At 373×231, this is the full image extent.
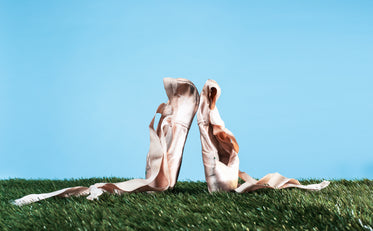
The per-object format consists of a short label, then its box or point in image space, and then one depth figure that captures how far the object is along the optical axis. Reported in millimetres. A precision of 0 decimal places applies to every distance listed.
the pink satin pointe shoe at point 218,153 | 1512
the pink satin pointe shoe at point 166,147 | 1500
